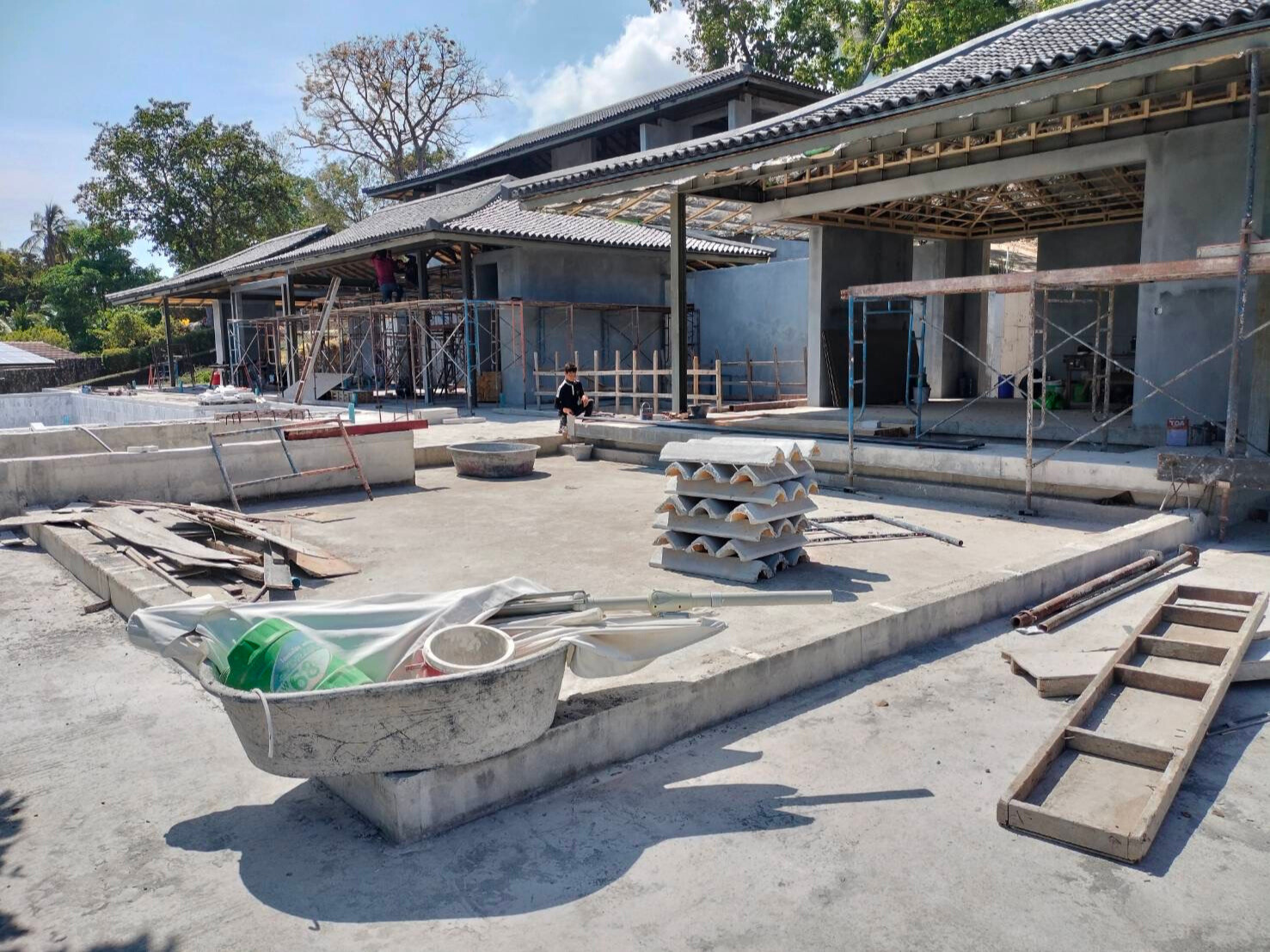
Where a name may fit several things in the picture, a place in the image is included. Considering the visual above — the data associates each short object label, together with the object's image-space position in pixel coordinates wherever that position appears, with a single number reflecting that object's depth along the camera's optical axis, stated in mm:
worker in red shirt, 23609
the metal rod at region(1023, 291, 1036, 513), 8445
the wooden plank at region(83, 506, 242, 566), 6773
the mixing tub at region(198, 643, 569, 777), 3066
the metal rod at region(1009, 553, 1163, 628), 5598
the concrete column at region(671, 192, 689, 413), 14234
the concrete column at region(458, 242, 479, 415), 20416
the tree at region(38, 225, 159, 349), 43469
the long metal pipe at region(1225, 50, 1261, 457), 7411
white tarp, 3586
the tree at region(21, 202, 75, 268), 55281
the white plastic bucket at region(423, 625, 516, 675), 3486
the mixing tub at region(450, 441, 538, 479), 11883
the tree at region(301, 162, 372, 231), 46781
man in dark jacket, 14750
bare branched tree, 38469
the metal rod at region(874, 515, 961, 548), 7711
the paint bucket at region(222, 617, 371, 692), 3250
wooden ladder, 3293
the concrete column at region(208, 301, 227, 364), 35031
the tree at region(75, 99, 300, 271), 37031
